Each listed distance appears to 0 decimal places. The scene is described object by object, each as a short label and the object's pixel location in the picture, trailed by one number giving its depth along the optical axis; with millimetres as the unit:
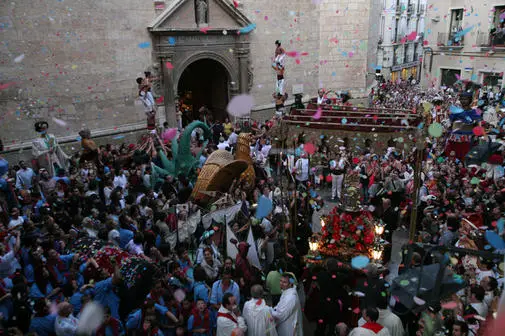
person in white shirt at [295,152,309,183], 9367
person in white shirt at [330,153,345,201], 9664
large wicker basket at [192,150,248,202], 7809
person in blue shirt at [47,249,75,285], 4758
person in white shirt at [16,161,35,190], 8094
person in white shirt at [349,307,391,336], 3805
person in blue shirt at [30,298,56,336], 3984
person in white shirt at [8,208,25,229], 5863
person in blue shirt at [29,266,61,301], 4586
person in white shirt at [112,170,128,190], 8086
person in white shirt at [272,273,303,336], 4418
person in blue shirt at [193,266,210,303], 4562
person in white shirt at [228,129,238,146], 12039
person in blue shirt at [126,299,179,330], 4211
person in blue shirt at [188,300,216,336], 4250
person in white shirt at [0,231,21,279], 4939
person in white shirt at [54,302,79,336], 3948
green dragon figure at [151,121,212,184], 9227
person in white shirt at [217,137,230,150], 11039
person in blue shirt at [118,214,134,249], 5668
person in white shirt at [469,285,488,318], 4148
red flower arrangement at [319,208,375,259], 5953
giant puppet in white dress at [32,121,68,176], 8969
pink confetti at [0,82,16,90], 10447
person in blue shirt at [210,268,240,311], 4609
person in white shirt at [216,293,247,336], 4137
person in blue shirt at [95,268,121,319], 4398
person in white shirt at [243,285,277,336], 4254
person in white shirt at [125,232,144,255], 5535
